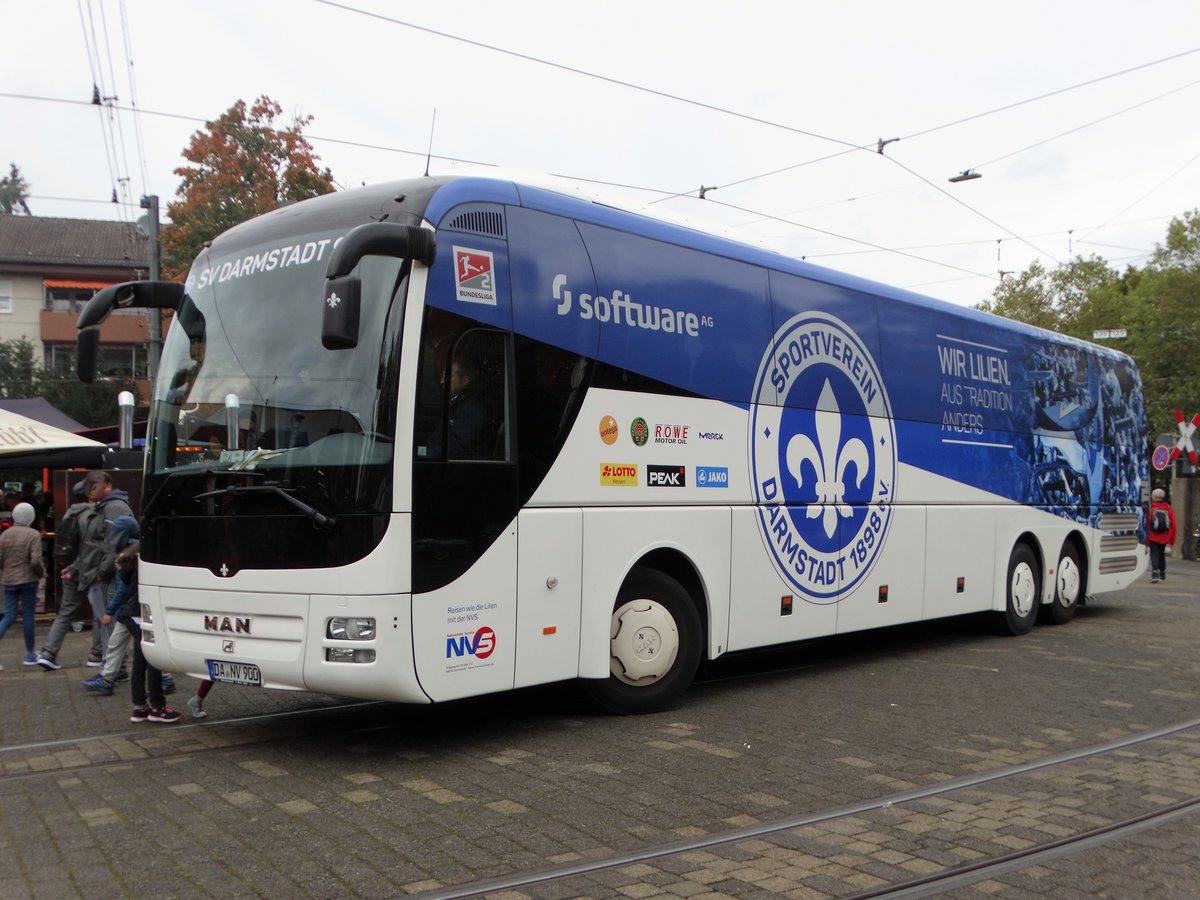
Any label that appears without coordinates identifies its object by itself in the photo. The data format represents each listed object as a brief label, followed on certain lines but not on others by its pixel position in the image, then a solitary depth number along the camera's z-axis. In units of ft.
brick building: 155.84
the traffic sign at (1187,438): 91.71
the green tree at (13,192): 259.19
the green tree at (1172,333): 132.87
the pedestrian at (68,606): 34.88
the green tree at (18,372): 130.41
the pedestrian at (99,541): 30.25
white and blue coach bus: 21.06
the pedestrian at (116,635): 27.66
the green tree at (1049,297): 174.40
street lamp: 66.08
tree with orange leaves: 96.07
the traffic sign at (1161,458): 90.07
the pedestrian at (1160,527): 69.05
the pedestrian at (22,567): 35.99
